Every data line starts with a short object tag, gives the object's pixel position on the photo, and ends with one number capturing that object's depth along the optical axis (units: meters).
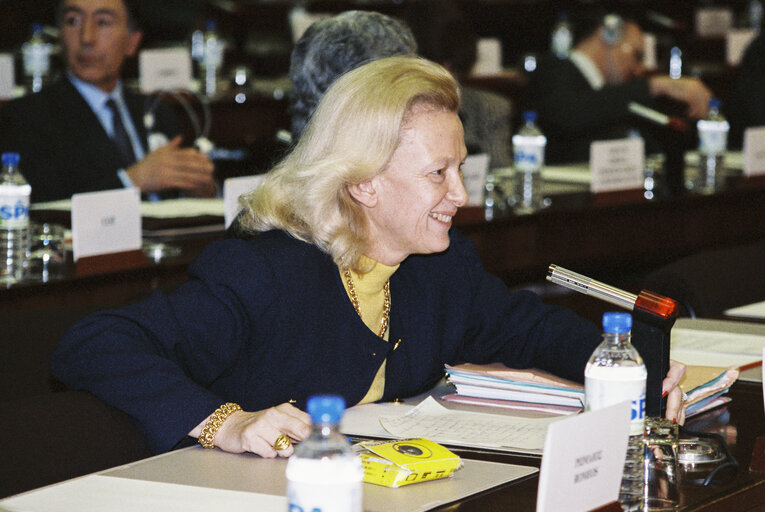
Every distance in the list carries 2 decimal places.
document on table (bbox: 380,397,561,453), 2.75
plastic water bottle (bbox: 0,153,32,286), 4.58
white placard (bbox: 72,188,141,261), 4.66
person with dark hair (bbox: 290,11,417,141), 4.19
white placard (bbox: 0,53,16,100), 8.16
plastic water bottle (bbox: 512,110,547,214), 6.37
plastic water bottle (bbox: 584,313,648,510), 2.35
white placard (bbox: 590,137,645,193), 6.61
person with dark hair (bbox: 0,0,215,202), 5.96
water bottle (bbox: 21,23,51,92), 9.00
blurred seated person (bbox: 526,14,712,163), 8.01
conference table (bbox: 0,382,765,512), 2.32
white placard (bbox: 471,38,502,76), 10.58
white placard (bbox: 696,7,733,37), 13.16
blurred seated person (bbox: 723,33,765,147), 9.24
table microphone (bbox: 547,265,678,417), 2.52
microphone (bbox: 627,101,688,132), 6.98
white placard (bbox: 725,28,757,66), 11.89
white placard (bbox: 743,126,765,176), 7.55
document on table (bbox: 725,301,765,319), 4.21
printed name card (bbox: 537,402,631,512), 2.04
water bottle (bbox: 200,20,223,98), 9.49
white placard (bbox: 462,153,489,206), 5.89
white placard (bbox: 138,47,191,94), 8.59
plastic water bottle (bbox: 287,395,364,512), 1.74
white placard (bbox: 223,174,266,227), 4.86
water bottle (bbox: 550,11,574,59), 11.76
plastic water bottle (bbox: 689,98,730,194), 7.25
